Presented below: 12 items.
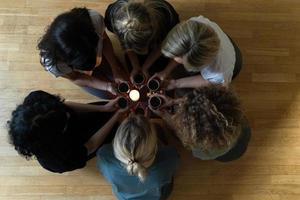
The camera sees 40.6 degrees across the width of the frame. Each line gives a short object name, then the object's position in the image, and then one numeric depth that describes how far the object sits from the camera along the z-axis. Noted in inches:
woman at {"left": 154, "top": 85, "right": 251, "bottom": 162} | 40.2
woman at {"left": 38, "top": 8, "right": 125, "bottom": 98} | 42.2
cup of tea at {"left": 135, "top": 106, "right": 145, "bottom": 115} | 51.4
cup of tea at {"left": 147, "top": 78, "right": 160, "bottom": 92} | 51.6
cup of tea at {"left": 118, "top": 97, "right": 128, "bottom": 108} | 52.0
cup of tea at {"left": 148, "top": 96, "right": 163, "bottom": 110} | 50.9
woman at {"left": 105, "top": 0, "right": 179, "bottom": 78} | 43.6
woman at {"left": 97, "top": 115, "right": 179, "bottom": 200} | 41.1
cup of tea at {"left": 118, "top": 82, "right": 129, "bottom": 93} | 52.1
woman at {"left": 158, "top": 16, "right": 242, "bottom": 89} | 42.3
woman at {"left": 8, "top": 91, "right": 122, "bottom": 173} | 41.8
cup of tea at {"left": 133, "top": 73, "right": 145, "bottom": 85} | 52.3
